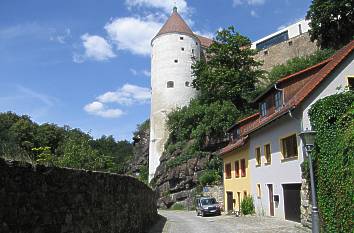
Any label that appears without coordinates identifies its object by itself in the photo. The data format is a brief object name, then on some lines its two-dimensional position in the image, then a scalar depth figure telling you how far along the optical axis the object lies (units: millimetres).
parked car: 31578
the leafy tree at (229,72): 49722
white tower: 60094
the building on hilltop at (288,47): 57125
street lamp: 10883
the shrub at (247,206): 27800
